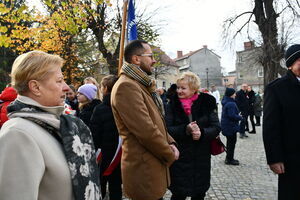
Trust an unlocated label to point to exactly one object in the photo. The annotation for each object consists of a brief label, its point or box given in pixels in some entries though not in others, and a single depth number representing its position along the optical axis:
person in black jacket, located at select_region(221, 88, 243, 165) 6.18
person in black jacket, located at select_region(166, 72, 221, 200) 3.03
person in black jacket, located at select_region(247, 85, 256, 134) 11.11
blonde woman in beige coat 1.23
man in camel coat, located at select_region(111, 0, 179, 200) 2.32
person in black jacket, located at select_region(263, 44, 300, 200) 2.70
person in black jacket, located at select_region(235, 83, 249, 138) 10.10
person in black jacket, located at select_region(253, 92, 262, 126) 12.24
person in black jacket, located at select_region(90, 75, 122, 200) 3.54
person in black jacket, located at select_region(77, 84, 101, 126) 3.97
